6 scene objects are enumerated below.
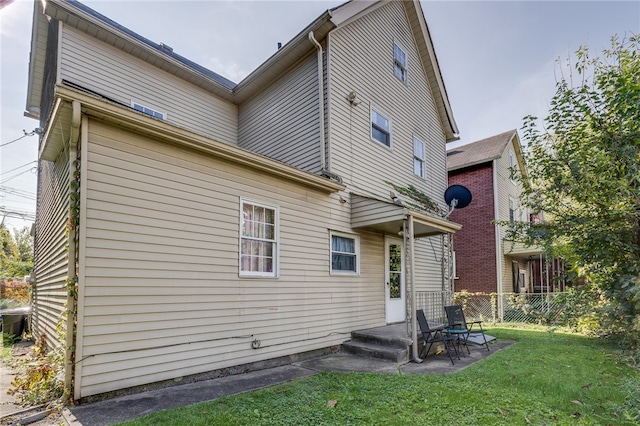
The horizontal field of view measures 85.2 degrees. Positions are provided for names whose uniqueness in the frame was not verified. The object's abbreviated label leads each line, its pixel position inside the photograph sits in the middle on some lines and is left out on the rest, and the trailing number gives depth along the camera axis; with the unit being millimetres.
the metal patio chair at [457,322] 7160
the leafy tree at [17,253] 21980
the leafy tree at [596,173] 6766
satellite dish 10315
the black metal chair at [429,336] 6801
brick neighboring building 14695
